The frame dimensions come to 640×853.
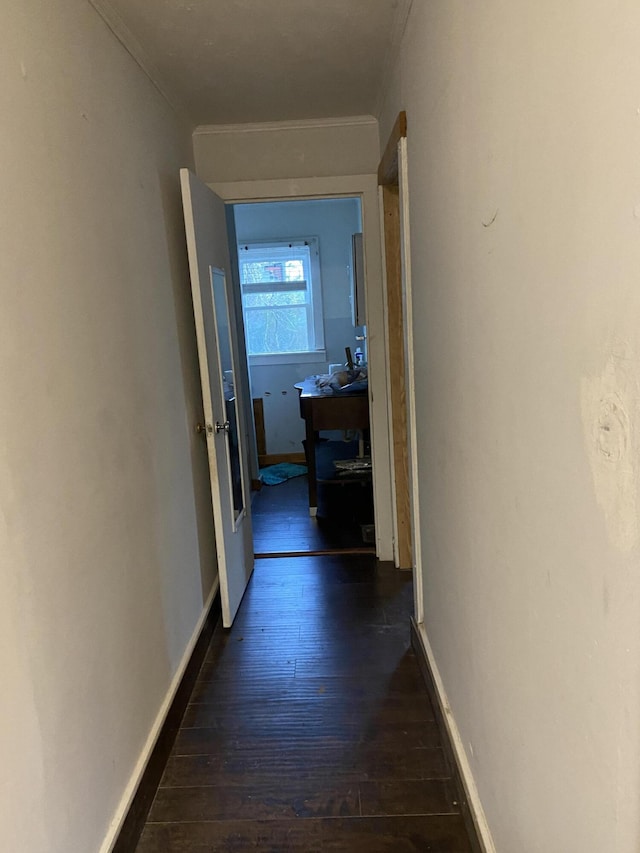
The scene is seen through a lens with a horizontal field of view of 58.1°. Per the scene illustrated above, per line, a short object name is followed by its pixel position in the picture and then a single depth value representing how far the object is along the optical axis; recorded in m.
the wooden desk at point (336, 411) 3.96
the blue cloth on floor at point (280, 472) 4.94
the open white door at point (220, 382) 2.28
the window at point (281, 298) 5.44
